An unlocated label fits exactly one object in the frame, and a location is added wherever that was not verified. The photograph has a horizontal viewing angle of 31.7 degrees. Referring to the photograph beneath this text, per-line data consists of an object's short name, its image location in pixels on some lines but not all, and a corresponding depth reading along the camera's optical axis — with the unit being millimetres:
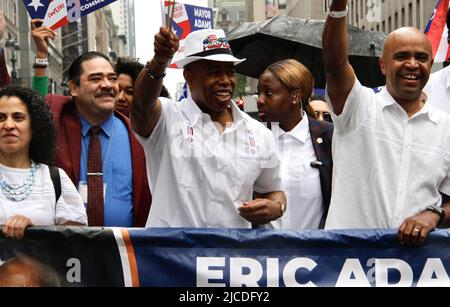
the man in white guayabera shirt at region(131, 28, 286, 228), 4203
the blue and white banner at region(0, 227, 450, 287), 3834
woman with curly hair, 4102
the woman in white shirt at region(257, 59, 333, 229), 5004
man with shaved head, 4168
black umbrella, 9609
